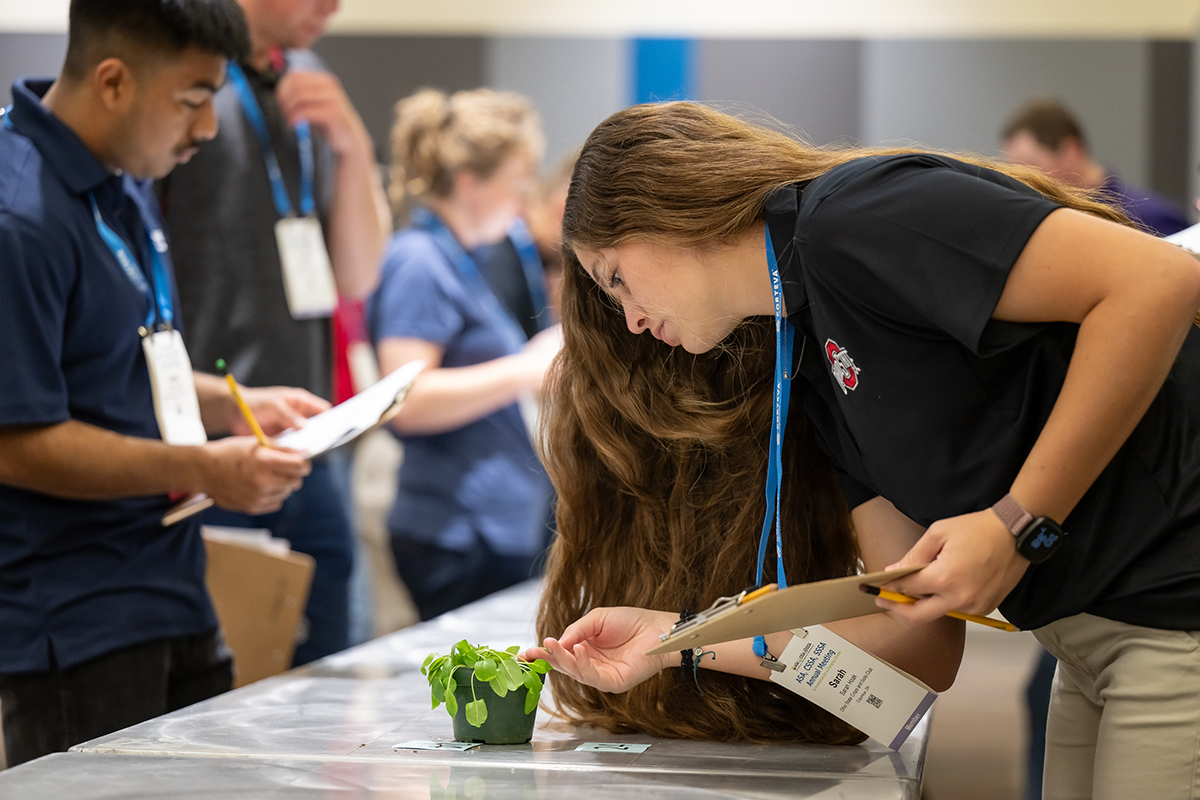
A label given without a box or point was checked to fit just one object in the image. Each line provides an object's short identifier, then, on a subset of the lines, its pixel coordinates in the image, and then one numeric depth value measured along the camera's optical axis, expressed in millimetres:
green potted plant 3110
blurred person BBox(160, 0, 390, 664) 4087
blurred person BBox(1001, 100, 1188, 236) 6467
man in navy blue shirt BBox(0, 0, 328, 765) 3347
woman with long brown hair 2855
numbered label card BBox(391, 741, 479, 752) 3104
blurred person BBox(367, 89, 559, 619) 4870
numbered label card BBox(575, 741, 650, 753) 3105
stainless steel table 2942
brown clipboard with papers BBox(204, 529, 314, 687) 3867
